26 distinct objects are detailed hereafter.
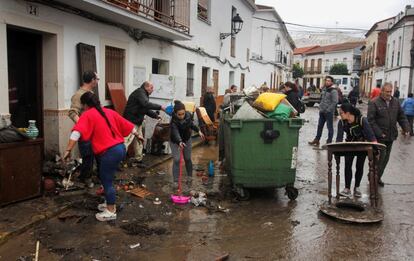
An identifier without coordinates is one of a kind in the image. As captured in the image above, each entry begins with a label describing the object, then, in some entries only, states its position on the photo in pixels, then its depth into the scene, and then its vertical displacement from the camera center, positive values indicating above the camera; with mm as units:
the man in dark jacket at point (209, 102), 12250 -433
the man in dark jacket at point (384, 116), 6598 -367
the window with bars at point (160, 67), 11516 +544
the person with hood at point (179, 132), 6242 -690
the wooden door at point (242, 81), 20481 +389
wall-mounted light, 16219 +2525
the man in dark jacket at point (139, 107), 7567 -393
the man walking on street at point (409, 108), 14953 -510
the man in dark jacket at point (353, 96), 20117 -196
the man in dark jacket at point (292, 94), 9820 -89
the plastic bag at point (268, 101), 5987 -167
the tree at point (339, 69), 60969 +3307
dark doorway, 6605 +98
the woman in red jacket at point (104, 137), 4727 -598
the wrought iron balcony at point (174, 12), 10364 +2021
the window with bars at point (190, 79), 13566 +271
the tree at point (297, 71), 60525 +2785
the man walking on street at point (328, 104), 10500 -317
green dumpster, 5758 -853
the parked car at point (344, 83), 40000 +859
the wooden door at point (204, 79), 15117 +323
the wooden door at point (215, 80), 16188 +297
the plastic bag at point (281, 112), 5877 -318
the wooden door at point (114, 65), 8664 +431
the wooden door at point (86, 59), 7414 +468
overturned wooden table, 5246 -1395
